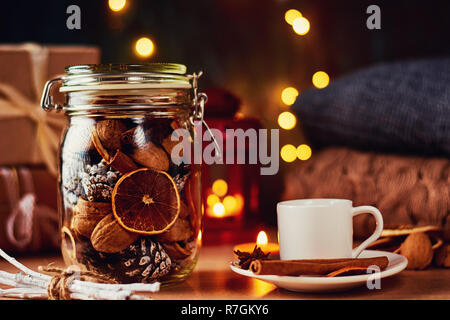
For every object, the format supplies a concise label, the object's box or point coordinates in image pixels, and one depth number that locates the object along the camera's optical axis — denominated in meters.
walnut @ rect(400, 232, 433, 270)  0.86
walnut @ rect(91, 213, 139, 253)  0.72
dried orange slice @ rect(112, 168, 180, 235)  0.72
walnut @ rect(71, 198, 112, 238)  0.73
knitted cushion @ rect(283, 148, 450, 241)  0.97
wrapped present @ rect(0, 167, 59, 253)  1.01
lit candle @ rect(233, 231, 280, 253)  1.00
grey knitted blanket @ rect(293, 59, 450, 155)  1.01
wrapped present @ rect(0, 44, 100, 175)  1.03
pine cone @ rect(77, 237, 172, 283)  0.73
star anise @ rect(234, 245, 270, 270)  0.76
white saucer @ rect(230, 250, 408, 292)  0.68
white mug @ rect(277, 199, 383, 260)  0.75
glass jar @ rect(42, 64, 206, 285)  0.73
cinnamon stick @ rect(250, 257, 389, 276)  0.69
